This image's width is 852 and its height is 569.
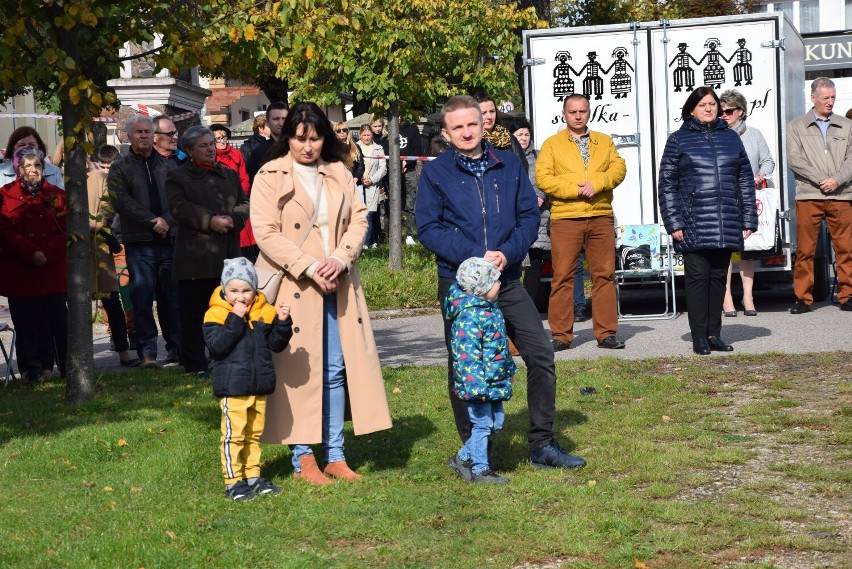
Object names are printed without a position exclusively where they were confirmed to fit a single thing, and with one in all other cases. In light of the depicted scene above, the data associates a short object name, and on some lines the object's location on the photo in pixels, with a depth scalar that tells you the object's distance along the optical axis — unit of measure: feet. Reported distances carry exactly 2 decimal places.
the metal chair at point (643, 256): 48.19
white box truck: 48.29
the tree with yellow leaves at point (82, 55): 31.83
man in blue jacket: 24.48
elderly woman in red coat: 38.19
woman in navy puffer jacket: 38.37
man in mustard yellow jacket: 39.93
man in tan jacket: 47.52
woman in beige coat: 24.25
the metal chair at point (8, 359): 37.59
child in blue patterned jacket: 23.45
